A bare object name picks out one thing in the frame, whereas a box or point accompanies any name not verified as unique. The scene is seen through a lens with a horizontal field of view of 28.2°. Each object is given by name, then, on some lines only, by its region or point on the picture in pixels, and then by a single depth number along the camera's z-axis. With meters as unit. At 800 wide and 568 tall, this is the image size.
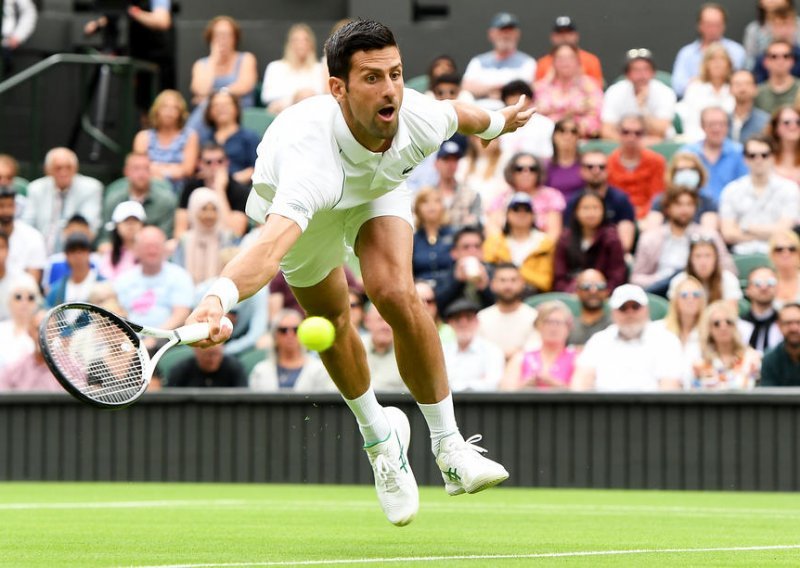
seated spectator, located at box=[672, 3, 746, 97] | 14.23
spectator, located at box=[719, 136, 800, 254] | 12.59
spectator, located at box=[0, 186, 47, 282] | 13.78
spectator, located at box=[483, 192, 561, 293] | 12.69
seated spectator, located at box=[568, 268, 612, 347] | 11.95
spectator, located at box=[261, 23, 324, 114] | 14.88
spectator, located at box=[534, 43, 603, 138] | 13.98
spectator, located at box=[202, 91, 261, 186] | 14.33
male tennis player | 6.18
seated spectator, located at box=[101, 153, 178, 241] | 13.93
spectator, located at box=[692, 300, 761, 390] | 11.14
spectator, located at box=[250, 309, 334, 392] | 11.96
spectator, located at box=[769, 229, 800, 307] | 11.79
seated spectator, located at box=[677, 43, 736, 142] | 13.84
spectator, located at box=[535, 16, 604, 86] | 14.34
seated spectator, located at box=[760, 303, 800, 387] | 11.09
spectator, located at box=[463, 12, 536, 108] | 14.48
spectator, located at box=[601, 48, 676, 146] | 14.03
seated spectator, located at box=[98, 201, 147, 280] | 13.28
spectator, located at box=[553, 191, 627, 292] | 12.44
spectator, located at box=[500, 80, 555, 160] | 13.83
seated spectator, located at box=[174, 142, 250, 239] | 13.86
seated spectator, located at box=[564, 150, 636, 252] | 12.75
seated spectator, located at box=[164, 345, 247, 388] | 12.17
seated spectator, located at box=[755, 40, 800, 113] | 13.74
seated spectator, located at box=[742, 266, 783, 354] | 11.52
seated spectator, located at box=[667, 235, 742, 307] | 11.73
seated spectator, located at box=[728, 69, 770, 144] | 13.50
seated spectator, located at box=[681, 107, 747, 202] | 13.17
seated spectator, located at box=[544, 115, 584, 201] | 13.24
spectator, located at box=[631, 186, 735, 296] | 12.41
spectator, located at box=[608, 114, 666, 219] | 13.40
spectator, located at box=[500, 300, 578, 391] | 11.55
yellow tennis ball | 5.96
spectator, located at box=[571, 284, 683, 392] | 11.43
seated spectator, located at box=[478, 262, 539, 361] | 12.03
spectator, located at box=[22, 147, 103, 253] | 14.27
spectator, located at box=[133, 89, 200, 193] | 14.59
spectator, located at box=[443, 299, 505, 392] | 11.83
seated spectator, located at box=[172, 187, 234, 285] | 13.13
